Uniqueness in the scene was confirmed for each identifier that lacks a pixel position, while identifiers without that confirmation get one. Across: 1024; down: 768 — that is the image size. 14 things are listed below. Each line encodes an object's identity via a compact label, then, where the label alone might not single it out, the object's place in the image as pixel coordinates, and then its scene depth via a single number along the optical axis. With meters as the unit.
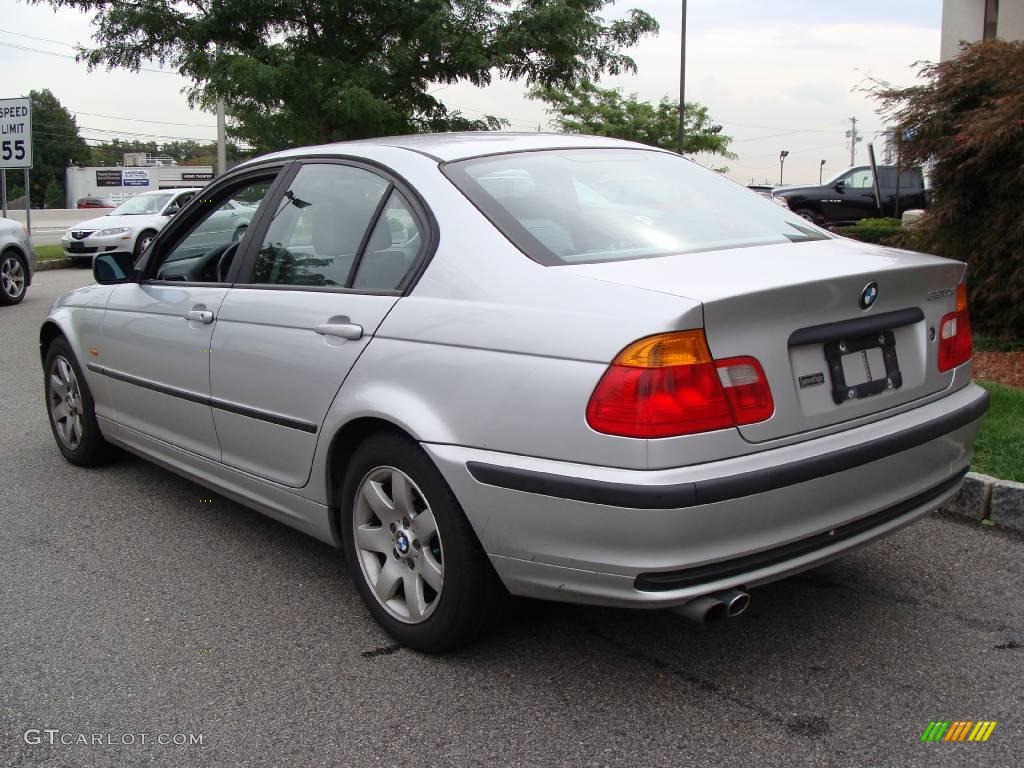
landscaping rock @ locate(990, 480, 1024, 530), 4.12
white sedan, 19.19
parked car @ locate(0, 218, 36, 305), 12.97
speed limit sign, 15.62
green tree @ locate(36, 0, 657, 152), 11.96
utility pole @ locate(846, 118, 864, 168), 96.26
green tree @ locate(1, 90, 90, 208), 97.19
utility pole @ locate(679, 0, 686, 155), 30.75
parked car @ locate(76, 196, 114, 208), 71.33
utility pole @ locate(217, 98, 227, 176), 27.45
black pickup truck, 24.47
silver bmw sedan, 2.53
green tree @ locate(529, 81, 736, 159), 35.56
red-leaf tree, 7.17
